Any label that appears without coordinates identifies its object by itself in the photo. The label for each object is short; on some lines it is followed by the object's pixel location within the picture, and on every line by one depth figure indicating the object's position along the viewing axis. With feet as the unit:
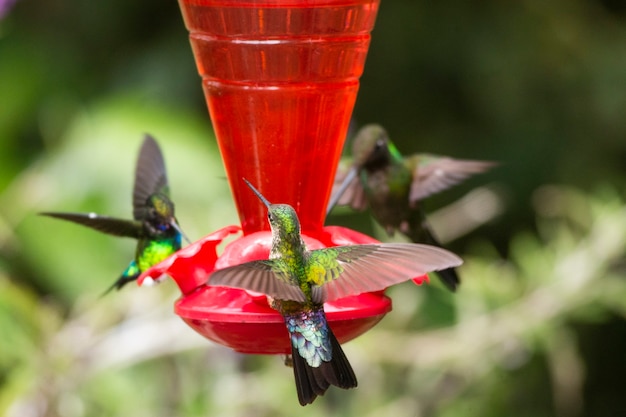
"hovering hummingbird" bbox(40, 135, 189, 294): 15.65
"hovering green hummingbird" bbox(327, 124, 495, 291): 17.24
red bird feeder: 13.24
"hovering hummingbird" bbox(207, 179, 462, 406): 12.28
